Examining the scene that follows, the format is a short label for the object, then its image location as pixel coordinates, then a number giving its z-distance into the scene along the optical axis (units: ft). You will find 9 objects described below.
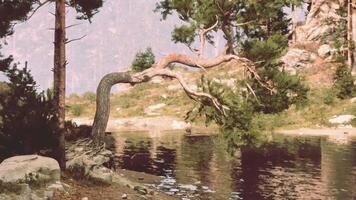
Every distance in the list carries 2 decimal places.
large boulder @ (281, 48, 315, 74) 278.87
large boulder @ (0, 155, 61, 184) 47.98
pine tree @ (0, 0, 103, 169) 63.98
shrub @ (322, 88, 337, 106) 229.66
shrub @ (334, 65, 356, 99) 228.84
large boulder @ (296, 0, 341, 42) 289.74
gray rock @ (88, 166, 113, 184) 63.82
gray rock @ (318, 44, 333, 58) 277.78
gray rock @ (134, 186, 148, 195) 68.33
